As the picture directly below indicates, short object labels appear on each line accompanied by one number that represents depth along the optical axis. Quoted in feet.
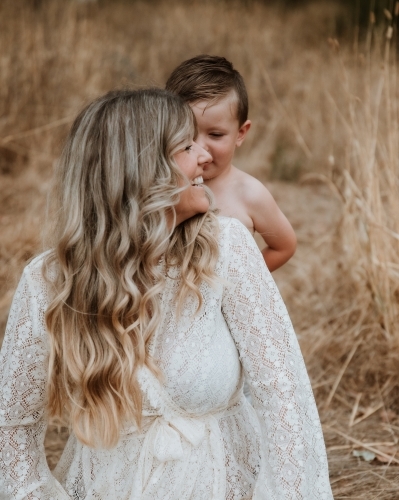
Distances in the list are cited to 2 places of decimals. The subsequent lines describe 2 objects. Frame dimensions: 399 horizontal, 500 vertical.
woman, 5.68
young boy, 7.72
